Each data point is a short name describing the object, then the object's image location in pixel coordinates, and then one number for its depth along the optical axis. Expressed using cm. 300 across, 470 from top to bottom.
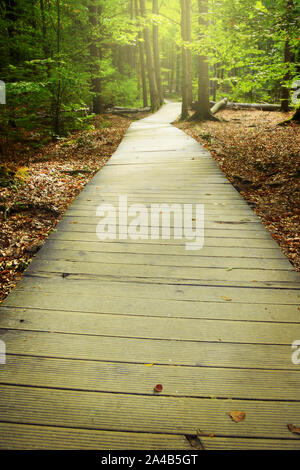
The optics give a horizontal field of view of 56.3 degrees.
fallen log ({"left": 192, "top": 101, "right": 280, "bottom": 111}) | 1813
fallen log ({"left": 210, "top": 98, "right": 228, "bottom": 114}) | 1786
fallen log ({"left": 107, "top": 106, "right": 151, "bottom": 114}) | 2111
